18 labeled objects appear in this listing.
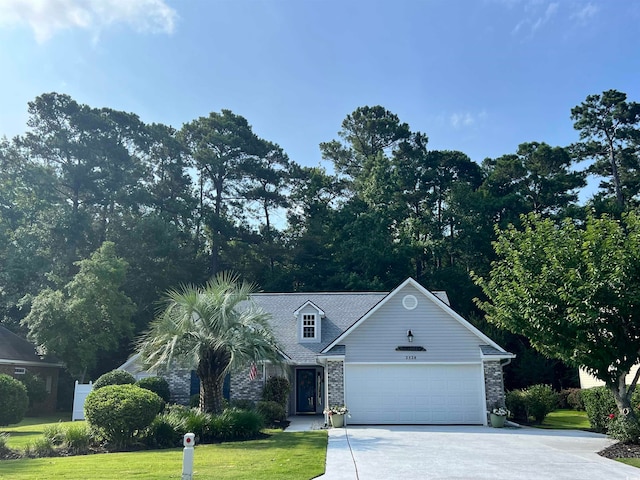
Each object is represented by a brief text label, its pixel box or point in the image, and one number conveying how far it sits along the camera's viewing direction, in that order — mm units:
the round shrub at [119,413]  13836
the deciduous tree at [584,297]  13289
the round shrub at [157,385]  21191
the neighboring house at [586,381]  26550
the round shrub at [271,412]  19578
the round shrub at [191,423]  14812
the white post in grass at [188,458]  7438
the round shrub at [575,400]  26406
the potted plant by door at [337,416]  19047
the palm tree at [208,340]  16422
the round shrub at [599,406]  16703
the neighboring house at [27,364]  25844
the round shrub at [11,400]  18359
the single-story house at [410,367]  20281
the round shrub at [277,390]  21234
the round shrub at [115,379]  20812
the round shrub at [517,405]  21500
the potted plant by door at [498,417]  19234
